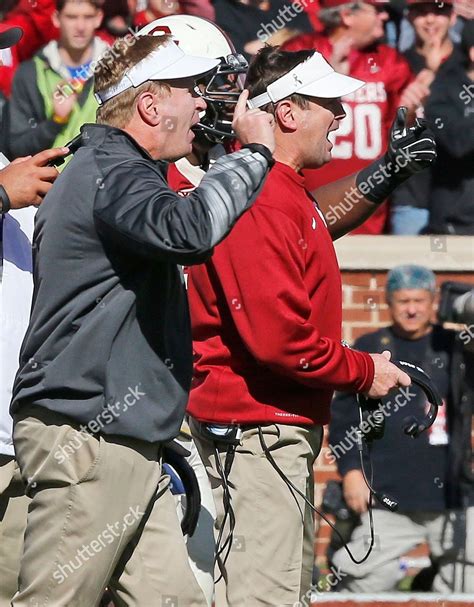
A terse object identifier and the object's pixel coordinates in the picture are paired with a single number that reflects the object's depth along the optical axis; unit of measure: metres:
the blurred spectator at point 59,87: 12.29
